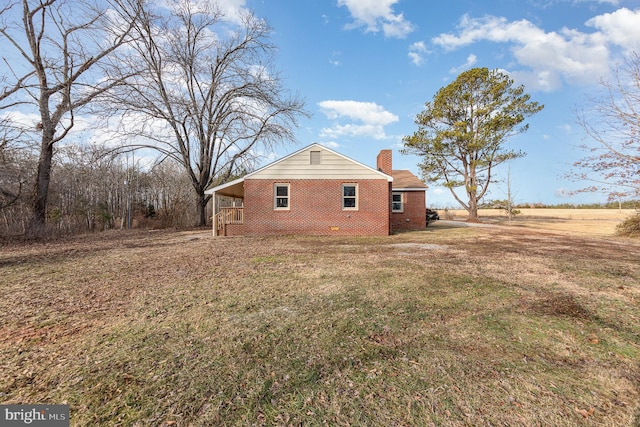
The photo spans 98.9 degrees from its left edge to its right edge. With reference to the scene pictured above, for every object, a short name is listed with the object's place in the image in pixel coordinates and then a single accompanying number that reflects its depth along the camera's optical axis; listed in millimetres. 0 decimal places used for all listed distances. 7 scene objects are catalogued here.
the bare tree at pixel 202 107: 17297
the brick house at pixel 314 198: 13594
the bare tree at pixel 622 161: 10486
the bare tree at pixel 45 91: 12047
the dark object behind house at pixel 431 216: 24355
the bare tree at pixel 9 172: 10055
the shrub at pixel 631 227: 13492
